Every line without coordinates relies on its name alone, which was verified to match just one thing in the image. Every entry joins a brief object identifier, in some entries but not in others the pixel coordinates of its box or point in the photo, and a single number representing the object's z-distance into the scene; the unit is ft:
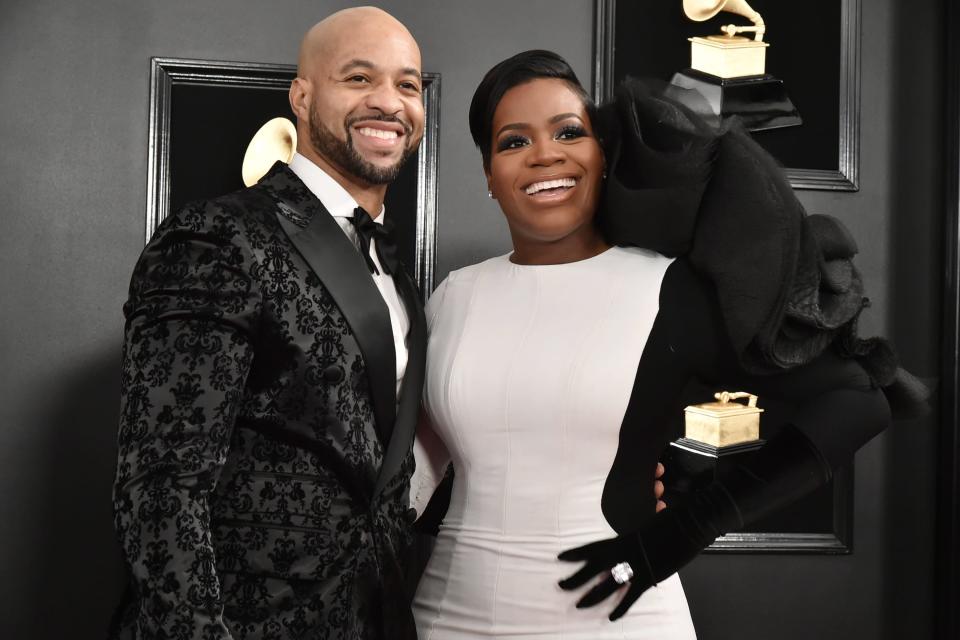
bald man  4.10
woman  5.28
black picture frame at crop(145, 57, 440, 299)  7.74
